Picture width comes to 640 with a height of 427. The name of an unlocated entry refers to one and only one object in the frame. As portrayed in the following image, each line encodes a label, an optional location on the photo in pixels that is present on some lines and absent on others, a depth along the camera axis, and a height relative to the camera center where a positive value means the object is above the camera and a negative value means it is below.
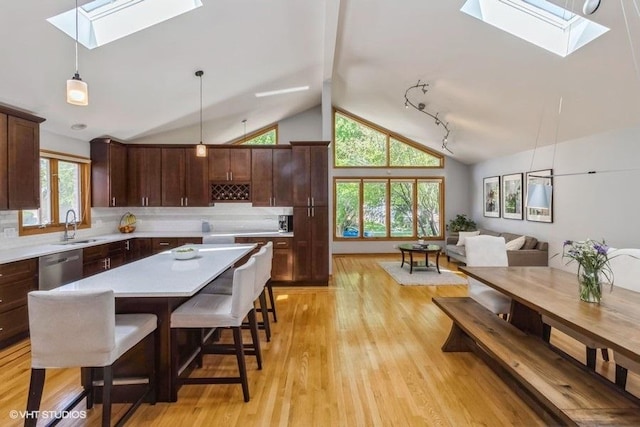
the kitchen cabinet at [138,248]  5.01 -0.62
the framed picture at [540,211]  5.58 -0.08
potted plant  7.84 -0.42
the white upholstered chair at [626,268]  2.60 -0.49
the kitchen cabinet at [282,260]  5.25 -0.83
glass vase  2.08 -0.50
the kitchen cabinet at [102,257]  4.04 -0.64
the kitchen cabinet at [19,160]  3.19 +0.50
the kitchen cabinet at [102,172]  4.93 +0.54
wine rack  5.68 +0.27
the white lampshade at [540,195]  2.63 +0.09
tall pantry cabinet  5.25 -0.19
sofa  5.50 -0.78
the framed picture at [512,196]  6.44 +0.21
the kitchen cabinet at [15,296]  2.96 -0.80
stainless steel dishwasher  3.36 -0.65
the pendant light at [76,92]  2.08 +0.74
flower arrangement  2.08 -0.37
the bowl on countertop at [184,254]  3.01 -0.41
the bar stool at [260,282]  2.82 -0.69
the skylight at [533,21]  3.23 +1.85
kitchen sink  4.13 -0.43
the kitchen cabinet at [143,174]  5.41 +0.56
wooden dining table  1.61 -0.61
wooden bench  1.50 -0.93
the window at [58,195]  3.97 +0.19
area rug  5.42 -1.21
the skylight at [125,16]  3.00 +1.76
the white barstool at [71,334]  1.68 -0.65
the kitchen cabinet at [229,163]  5.50 +0.75
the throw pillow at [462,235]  7.13 -0.61
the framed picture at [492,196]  7.21 +0.24
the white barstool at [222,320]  2.23 -0.75
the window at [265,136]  7.79 +1.70
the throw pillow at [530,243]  5.72 -0.62
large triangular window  8.39 +1.51
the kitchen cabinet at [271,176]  5.47 +0.53
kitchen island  2.01 -0.49
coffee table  5.97 -0.76
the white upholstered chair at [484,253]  3.47 -0.48
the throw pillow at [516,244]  5.82 -0.65
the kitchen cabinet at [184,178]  5.46 +0.50
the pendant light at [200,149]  4.03 +0.72
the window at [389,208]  8.42 -0.01
